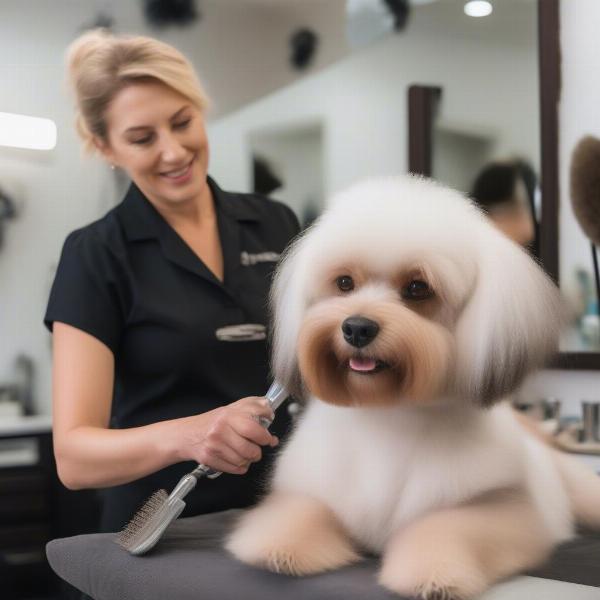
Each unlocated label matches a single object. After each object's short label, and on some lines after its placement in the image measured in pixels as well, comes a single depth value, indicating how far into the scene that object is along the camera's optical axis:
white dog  0.90
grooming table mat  0.82
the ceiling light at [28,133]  3.13
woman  1.30
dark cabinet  2.91
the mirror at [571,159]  2.20
